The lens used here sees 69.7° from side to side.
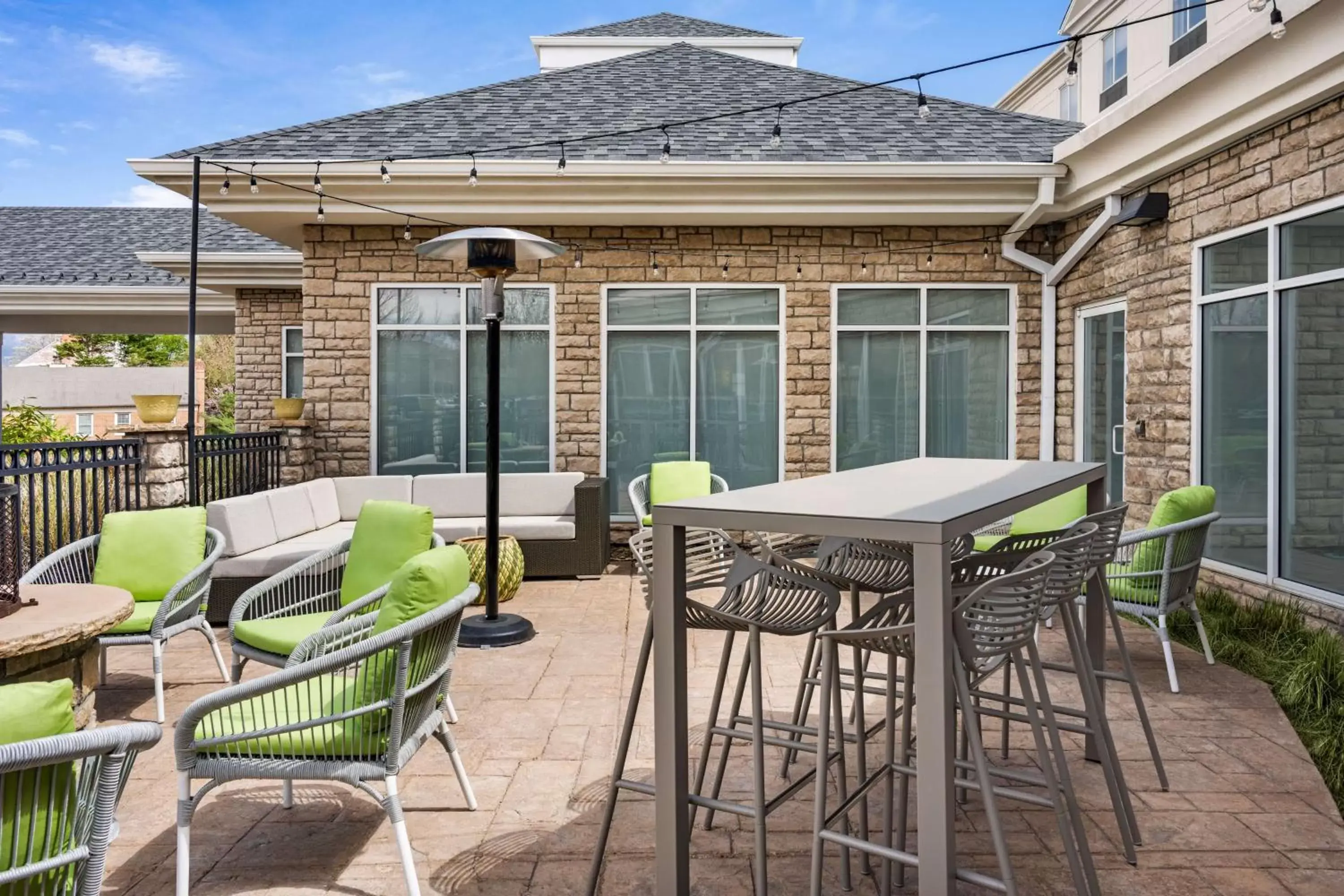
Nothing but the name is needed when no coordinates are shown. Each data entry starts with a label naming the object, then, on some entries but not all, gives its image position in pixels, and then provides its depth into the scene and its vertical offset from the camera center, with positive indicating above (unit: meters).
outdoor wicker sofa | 5.81 -0.69
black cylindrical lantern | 3.30 -0.46
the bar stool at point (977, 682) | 2.15 -0.64
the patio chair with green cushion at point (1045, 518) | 5.41 -0.54
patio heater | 5.16 +0.59
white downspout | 7.46 +0.90
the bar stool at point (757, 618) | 2.43 -0.51
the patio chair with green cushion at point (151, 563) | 4.25 -0.65
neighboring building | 30.39 +1.05
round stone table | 2.94 -0.66
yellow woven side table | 6.39 -0.93
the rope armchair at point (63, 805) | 1.65 -0.69
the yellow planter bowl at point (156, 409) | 6.12 +0.09
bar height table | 2.01 -0.32
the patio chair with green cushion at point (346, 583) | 3.59 -0.65
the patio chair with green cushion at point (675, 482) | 6.98 -0.44
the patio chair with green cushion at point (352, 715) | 2.46 -0.80
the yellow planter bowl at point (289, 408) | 7.62 +0.11
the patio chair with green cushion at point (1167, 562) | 4.34 -0.64
